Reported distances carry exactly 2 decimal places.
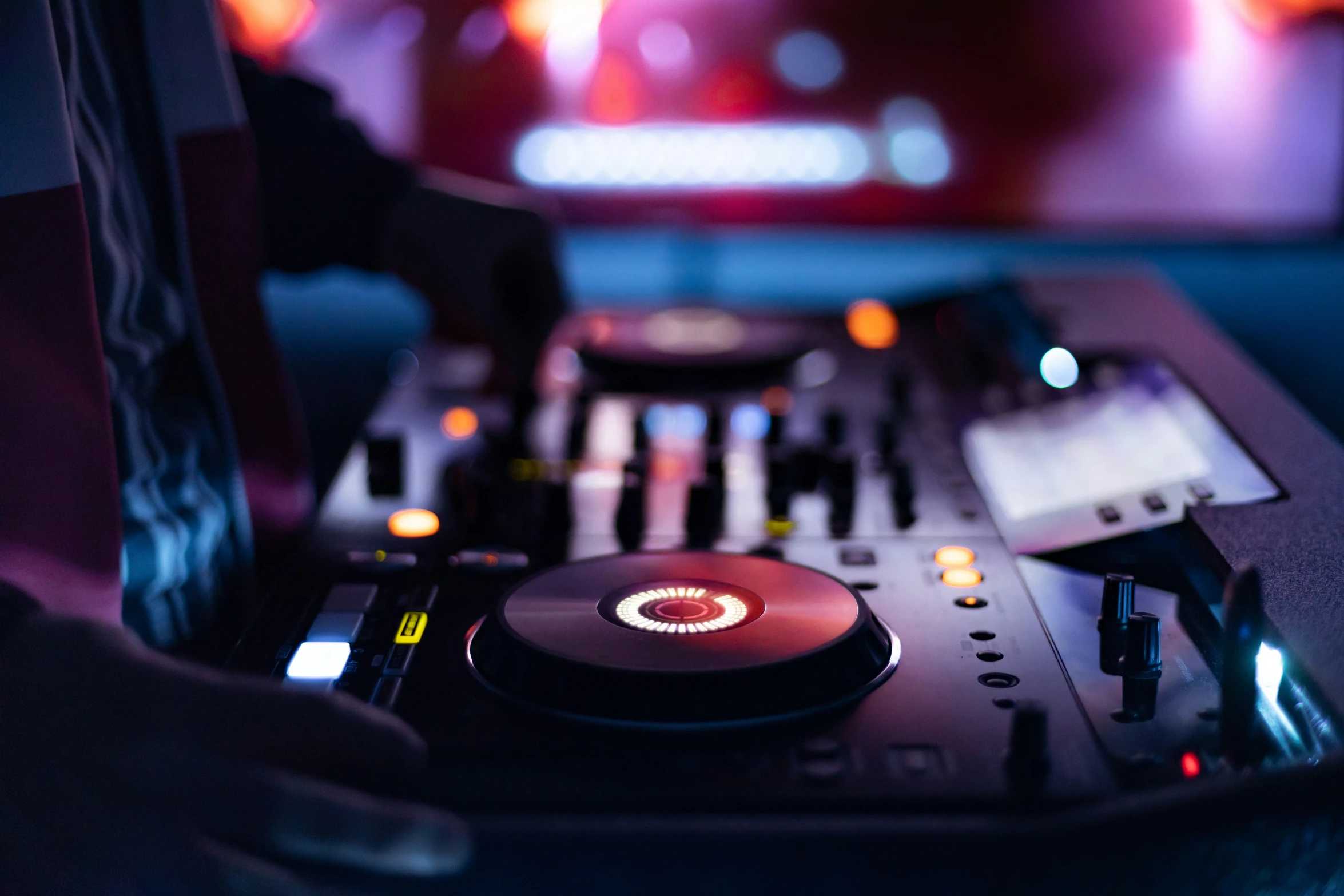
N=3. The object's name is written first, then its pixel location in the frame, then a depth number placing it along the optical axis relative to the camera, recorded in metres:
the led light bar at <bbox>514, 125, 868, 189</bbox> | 2.09
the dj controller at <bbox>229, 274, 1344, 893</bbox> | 0.47
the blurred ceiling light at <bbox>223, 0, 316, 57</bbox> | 2.07
